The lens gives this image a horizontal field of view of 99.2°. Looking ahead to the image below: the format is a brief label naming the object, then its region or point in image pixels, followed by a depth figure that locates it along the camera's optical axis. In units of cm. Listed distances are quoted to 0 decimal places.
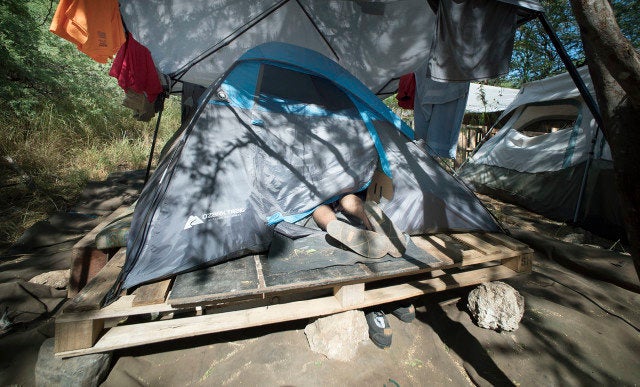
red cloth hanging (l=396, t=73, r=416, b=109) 446
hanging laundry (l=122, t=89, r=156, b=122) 339
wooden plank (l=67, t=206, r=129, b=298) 208
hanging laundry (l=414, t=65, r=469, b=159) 379
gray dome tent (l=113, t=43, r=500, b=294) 194
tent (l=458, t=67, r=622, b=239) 399
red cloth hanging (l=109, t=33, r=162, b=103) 299
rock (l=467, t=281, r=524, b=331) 206
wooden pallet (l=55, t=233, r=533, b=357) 151
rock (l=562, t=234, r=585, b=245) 372
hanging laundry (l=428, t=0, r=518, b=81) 218
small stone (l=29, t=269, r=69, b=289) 237
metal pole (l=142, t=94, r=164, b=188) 408
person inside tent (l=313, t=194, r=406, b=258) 195
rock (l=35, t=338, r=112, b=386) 147
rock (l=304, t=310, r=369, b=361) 187
